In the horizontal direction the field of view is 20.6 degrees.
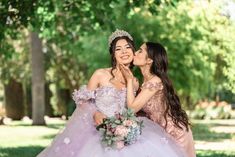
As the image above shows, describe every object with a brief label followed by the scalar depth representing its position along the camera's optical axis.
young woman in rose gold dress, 6.96
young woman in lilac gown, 6.79
